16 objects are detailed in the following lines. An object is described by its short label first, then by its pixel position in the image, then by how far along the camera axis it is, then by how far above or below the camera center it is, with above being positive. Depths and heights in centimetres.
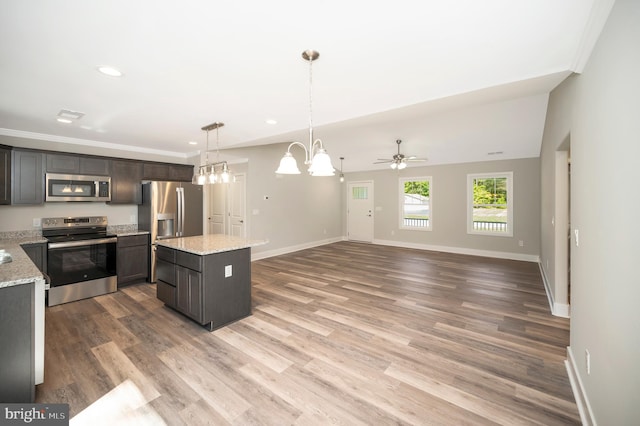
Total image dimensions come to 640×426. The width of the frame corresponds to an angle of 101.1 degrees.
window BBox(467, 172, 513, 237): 645 +20
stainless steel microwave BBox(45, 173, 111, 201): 381 +39
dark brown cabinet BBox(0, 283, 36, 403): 172 -88
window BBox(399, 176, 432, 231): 762 +26
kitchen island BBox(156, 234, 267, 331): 290 -77
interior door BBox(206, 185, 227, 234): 653 +9
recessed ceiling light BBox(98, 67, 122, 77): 208 +115
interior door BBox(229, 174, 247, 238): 610 +15
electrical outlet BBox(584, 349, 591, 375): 171 -99
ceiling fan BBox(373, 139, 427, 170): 546 +106
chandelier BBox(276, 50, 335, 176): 190 +39
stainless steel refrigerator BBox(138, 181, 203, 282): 449 +3
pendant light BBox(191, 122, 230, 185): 327 +49
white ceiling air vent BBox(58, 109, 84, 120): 305 +118
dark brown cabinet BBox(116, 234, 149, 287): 418 -75
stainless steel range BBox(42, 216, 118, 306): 357 -66
